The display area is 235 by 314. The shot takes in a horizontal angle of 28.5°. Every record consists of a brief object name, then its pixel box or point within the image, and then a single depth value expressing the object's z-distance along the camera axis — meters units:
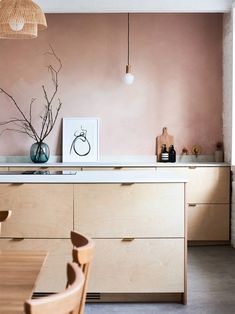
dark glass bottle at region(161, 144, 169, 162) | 5.84
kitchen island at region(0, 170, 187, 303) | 3.34
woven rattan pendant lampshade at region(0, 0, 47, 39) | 3.16
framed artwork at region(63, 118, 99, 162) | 5.91
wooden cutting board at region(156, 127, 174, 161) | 5.92
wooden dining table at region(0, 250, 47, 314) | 1.38
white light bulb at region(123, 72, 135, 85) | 5.70
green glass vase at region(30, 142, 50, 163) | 5.67
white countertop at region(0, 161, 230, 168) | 5.34
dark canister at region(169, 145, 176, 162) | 5.82
